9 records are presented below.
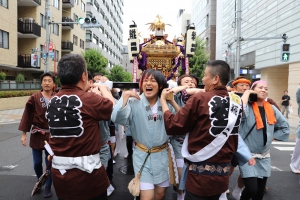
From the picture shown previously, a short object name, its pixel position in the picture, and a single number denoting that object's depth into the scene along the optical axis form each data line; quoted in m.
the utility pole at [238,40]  14.58
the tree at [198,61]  29.20
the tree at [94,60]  29.63
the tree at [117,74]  42.50
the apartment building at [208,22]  40.59
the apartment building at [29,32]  19.39
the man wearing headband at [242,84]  4.07
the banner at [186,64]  8.22
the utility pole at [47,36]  15.48
